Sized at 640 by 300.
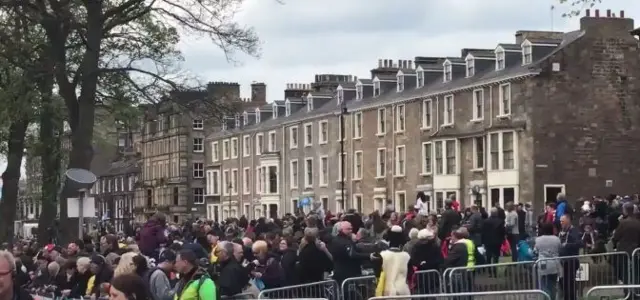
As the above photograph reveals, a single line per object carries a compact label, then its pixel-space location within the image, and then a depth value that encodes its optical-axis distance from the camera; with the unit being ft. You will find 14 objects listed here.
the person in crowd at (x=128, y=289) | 23.80
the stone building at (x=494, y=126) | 171.53
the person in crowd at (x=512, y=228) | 93.56
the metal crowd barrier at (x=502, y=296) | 40.79
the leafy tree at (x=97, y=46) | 95.50
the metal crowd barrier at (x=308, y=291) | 55.11
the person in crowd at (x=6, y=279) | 24.07
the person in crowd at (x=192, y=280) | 35.04
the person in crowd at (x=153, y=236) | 71.46
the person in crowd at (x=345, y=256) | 59.52
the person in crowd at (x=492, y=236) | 83.10
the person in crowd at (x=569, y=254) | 63.31
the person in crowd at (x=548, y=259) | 61.62
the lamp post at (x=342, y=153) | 199.54
